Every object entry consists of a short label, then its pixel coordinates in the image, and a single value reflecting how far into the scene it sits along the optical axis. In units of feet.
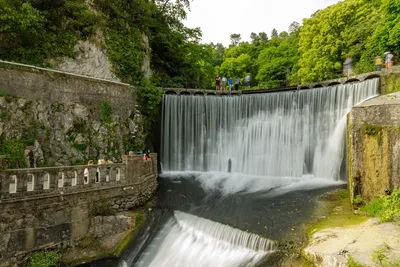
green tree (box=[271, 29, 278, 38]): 253.65
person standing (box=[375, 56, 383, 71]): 53.91
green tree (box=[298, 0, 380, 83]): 75.66
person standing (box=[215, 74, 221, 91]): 77.96
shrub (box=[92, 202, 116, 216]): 32.01
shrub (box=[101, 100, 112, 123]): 47.39
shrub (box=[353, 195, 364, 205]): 29.14
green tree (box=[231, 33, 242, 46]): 235.20
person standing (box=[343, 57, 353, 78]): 65.17
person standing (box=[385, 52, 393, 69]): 51.34
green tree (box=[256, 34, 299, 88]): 115.65
